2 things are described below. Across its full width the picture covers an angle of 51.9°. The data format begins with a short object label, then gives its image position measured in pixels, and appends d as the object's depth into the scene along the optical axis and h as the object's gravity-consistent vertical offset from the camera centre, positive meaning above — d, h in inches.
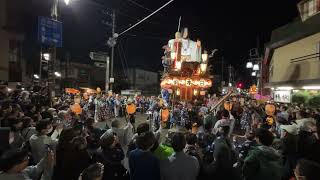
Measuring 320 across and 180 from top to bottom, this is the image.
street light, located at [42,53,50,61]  555.1 +55.1
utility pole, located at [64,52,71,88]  1831.8 +102.8
